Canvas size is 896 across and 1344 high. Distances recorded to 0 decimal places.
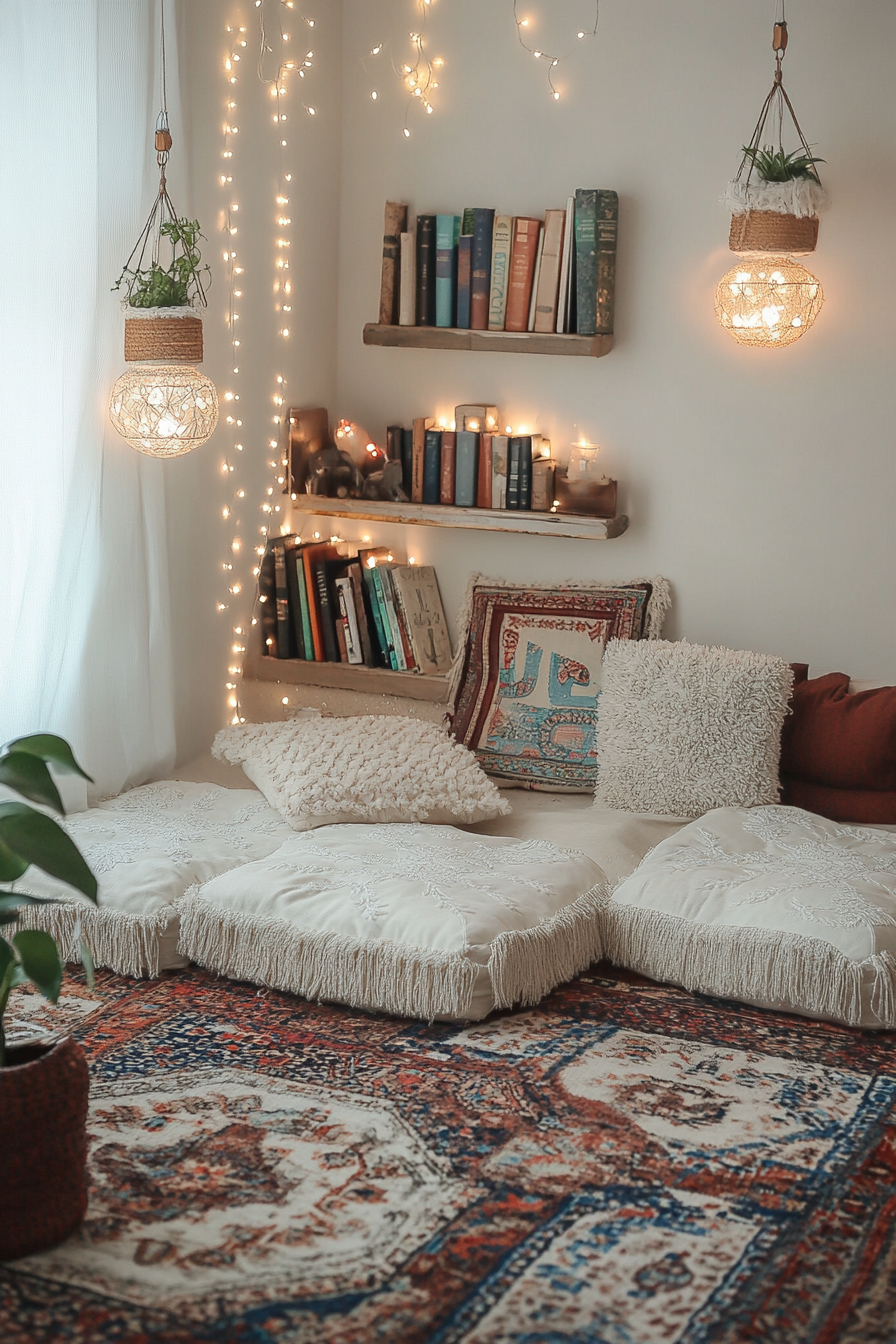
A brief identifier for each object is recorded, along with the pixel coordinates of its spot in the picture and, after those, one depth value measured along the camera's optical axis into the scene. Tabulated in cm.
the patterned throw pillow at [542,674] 314
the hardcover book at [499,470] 326
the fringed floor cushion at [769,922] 211
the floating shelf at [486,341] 312
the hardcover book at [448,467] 332
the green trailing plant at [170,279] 265
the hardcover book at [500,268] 318
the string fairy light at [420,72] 332
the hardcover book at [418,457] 335
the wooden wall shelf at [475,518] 317
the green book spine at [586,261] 307
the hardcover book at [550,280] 314
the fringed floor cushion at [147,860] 229
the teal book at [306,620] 342
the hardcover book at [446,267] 325
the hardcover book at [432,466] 334
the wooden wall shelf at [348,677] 337
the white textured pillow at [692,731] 280
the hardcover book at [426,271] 328
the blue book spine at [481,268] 319
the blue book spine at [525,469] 323
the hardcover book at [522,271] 316
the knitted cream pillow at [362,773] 267
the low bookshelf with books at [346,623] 339
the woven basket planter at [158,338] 263
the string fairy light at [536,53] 318
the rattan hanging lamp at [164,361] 264
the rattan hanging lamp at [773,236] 280
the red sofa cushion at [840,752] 278
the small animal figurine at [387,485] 339
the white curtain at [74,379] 252
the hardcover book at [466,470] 330
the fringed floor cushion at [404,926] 211
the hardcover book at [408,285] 329
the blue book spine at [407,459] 343
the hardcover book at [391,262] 332
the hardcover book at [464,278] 323
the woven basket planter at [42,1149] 146
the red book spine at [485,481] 329
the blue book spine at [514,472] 324
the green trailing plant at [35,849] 146
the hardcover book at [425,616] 339
